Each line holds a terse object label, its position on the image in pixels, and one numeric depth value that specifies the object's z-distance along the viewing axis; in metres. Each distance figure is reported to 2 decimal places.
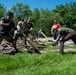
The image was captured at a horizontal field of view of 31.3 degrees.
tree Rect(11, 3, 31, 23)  45.22
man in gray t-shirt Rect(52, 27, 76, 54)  5.58
